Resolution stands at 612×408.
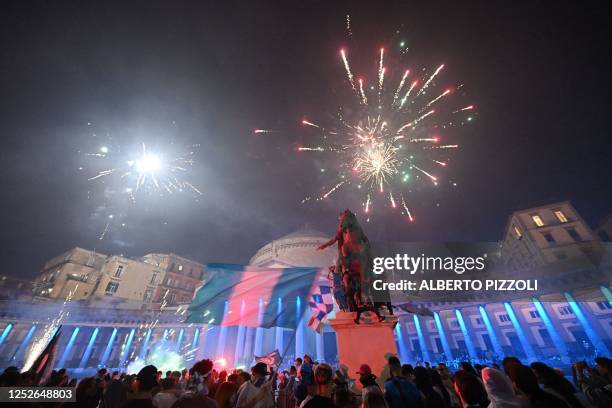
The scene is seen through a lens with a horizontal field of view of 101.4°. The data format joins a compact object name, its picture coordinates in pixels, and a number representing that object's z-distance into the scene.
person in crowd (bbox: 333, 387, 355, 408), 3.03
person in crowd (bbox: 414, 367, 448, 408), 4.98
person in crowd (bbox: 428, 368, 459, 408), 5.68
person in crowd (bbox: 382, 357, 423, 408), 4.14
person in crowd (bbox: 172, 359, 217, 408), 3.74
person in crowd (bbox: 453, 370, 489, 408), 3.90
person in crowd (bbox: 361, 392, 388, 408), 3.16
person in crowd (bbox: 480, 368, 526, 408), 3.06
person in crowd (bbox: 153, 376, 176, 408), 4.80
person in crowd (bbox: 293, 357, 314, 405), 7.21
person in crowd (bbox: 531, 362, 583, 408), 3.54
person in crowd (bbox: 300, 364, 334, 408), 4.10
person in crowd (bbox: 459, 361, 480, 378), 6.24
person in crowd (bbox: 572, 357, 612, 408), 5.15
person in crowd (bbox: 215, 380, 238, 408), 5.07
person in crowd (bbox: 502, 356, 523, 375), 4.00
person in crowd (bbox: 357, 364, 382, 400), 3.50
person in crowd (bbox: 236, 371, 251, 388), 6.15
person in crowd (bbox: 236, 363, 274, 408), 4.64
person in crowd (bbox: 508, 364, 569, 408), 2.88
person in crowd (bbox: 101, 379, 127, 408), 6.21
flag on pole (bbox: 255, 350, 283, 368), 11.03
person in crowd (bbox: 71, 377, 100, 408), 5.92
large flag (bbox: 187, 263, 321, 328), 12.00
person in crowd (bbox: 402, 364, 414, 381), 5.71
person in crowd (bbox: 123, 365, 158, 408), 3.56
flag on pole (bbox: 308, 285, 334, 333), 10.33
